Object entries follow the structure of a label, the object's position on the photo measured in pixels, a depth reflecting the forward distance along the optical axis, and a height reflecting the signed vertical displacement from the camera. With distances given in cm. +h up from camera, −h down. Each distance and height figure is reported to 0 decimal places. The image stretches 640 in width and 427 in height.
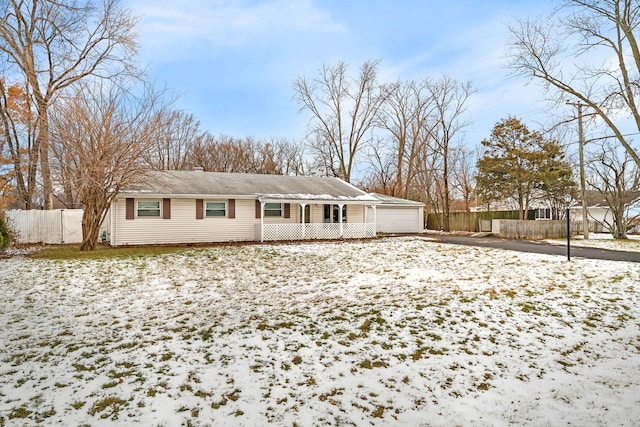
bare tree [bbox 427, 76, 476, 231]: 2800 +866
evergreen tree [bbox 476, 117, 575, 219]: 2283 +330
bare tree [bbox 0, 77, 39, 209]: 1595 +413
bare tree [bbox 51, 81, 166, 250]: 1147 +256
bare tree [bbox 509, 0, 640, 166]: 1152 +632
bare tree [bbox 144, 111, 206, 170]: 2878 +622
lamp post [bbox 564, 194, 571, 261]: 1030 -34
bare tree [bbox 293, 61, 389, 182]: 2867 +935
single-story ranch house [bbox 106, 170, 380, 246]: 1465 +25
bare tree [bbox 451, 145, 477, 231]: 3444 +455
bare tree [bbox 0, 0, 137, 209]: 1517 +824
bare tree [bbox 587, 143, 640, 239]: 1877 +168
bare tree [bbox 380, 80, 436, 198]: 2888 +757
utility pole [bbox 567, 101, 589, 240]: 1753 +184
